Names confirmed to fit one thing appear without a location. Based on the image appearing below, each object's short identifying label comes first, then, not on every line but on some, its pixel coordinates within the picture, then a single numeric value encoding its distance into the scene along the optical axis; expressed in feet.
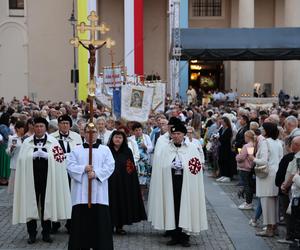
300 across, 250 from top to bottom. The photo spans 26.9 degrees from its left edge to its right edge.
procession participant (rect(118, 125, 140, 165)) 37.04
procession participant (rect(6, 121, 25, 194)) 39.96
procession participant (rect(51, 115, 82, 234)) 32.50
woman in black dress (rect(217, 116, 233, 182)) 50.80
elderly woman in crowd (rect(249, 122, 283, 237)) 30.91
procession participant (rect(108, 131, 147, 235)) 31.58
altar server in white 24.97
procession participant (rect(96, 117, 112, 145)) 38.50
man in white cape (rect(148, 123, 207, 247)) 29.43
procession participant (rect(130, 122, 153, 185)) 39.50
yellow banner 103.24
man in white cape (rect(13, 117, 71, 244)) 29.86
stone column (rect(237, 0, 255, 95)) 118.11
